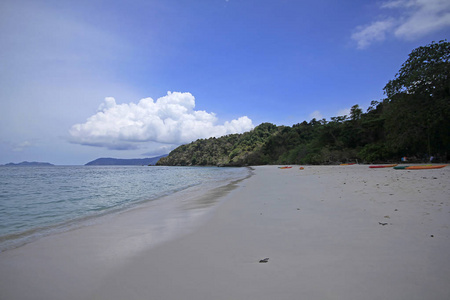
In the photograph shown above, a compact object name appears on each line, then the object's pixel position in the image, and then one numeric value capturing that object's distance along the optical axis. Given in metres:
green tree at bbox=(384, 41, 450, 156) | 21.85
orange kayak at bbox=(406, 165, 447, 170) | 14.96
